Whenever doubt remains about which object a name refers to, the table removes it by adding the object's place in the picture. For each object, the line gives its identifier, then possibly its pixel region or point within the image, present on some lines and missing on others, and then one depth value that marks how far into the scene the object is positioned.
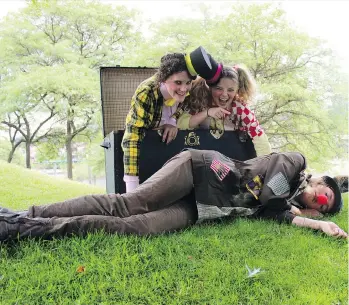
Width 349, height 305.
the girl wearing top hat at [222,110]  2.16
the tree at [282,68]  6.95
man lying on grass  1.35
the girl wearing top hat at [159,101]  2.00
